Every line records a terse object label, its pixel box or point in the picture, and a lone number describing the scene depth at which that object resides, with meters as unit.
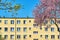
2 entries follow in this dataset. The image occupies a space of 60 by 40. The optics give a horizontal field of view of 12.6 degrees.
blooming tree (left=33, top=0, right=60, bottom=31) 24.98
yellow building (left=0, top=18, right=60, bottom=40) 85.25
